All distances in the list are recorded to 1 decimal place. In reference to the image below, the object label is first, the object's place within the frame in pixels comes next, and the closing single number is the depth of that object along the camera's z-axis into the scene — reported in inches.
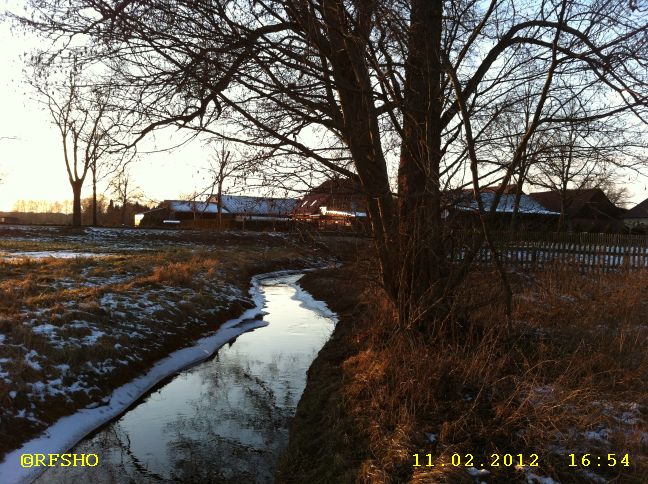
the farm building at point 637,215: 2030.0
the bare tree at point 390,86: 220.4
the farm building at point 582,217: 1267.2
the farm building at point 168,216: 2405.3
